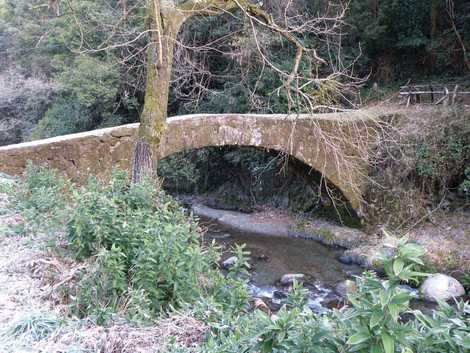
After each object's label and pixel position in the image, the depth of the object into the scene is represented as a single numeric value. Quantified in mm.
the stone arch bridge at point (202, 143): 6195
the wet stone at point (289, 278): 8359
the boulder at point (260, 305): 5133
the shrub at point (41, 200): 3686
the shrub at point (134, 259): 2898
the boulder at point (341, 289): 7971
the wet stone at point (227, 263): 8578
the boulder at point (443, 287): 7531
